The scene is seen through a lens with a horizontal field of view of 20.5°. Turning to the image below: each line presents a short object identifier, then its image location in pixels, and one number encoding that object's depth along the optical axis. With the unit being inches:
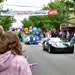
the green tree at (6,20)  1300.7
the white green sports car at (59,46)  554.1
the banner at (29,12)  1190.5
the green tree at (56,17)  1616.3
